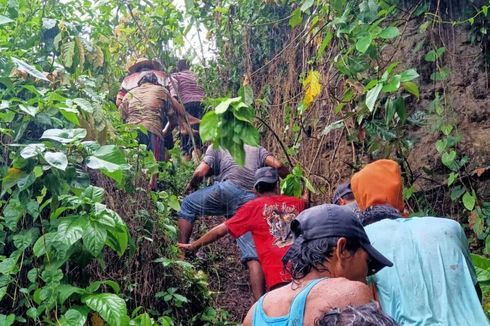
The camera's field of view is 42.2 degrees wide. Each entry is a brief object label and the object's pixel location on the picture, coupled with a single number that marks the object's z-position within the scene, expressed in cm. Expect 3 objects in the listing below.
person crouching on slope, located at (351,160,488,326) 231
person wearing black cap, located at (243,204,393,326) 194
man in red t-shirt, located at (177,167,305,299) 429
